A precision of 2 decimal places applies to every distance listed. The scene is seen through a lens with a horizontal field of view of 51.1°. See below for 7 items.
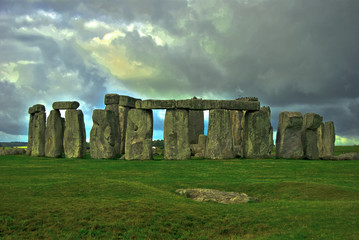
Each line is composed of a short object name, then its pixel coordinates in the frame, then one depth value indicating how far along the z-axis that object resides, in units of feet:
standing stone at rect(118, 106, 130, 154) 107.34
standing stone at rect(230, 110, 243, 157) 113.65
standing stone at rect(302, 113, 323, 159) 89.04
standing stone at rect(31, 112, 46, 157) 96.12
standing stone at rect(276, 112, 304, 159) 87.35
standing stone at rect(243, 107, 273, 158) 86.07
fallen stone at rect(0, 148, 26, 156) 106.42
